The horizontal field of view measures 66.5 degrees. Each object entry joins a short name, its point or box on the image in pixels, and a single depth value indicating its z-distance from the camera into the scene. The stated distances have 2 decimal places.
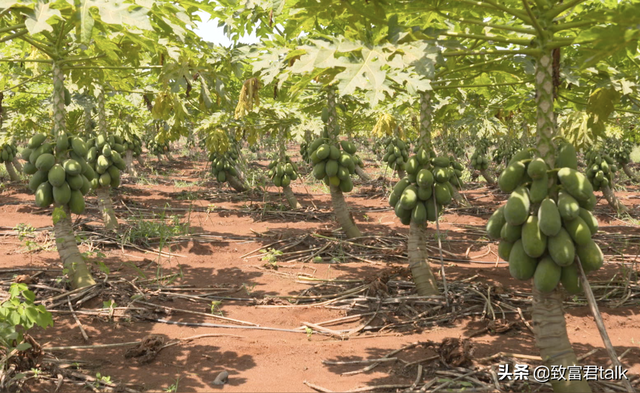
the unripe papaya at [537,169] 2.70
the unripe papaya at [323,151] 6.89
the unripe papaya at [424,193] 4.66
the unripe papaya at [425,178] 4.60
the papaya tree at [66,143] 4.16
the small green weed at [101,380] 3.17
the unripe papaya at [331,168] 6.88
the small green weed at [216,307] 4.74
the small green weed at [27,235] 6.54
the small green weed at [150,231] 7.25
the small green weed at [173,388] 3.14
